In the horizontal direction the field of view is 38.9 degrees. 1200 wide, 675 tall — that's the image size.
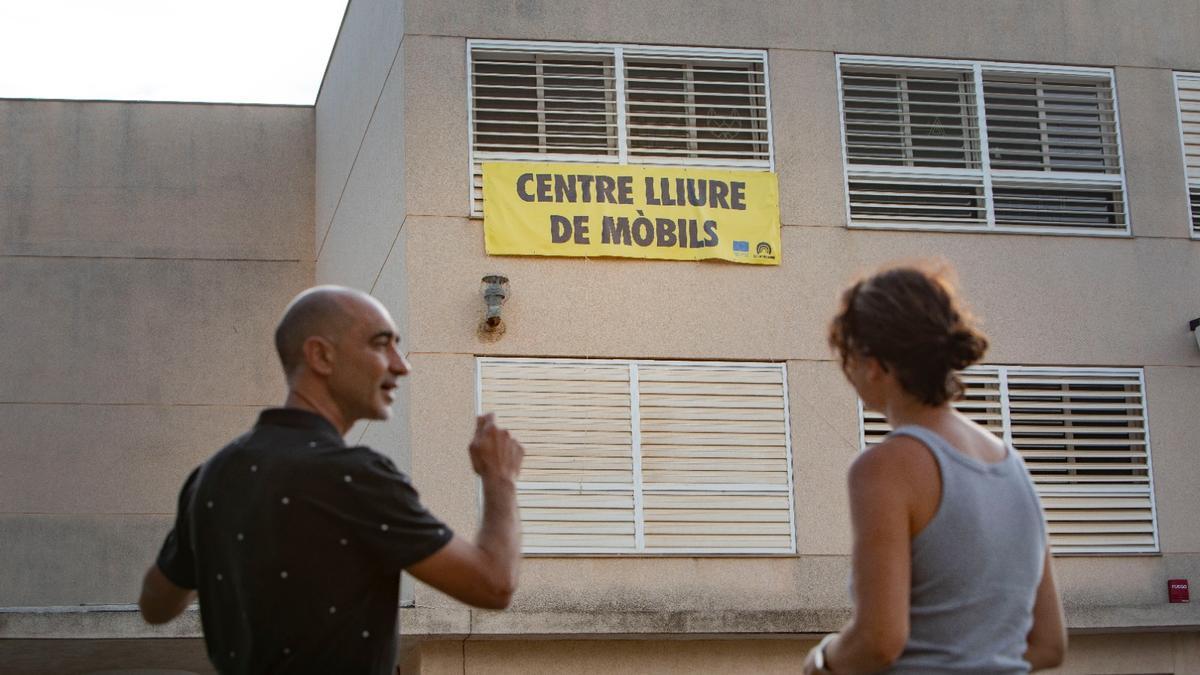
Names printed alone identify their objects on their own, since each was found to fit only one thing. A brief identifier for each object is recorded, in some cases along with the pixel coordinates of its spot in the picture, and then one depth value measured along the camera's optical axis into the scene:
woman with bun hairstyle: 3.34
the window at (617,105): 13.83
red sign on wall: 13.88
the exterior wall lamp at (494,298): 13.12
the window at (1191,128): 14.95
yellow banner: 13.56
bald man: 3.51
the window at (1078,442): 13.95
